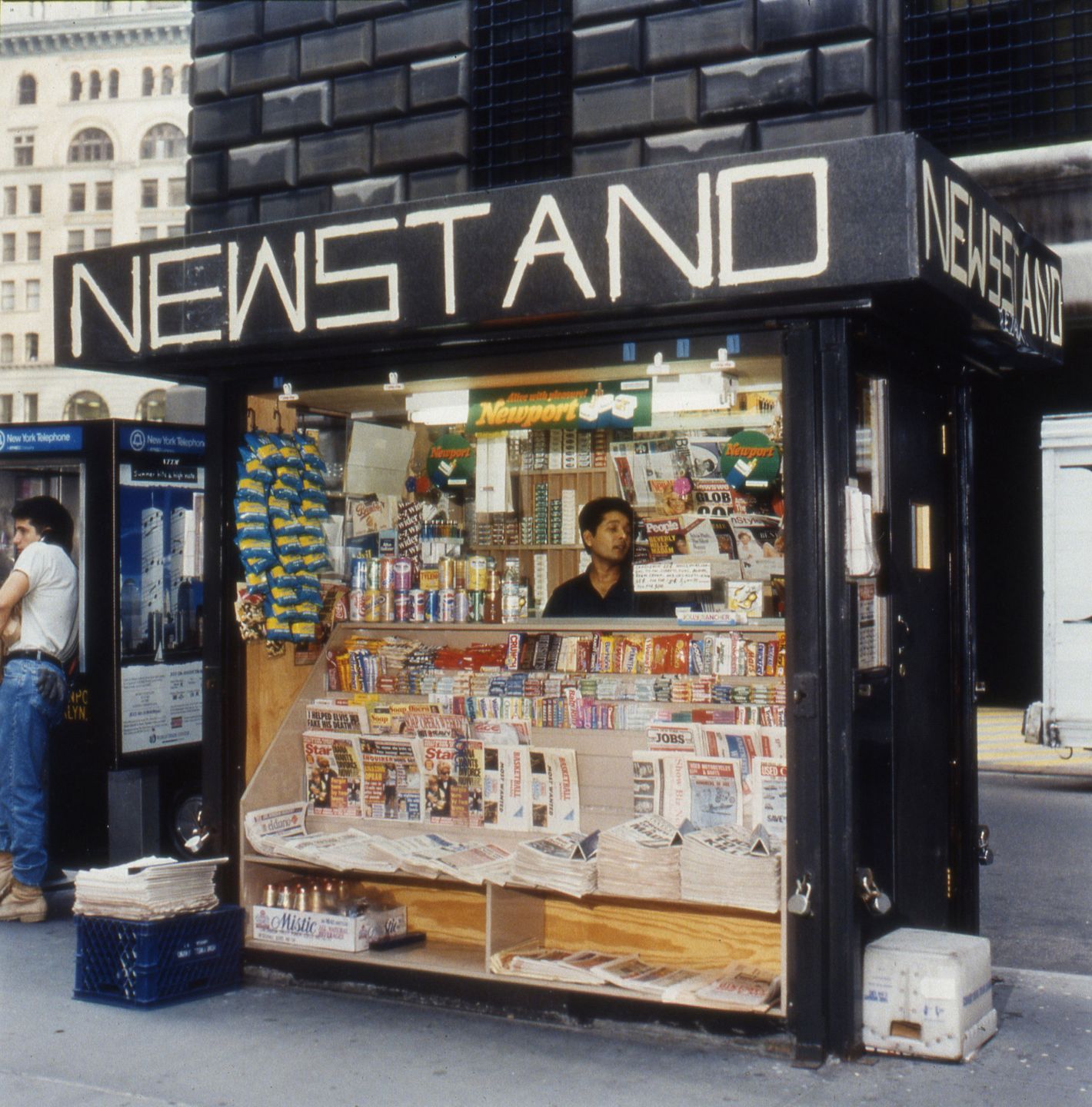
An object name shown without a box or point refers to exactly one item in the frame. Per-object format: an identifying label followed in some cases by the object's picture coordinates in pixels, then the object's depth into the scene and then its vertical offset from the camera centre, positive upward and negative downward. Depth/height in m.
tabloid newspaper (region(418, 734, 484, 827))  5.66 -0.88
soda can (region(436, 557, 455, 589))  6.25 +0.01
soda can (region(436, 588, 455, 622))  6.12 -0.15
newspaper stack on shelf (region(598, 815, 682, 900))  4.88 -1.07
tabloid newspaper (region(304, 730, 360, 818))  5.91 -0.89
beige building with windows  59.59 +19.92
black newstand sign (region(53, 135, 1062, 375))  4.31 +1.15
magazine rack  5.18 -1.37
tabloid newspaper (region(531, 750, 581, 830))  5.48 -0.90
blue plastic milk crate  5.18 -1.52
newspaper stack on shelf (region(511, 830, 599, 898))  4.97 -1.10
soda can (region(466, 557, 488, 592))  6.21 +0.00
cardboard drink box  5.45 -1.46
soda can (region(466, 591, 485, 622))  6.13 -0.15
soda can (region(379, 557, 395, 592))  6.21 +0.00
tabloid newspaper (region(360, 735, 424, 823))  5.79 -0.90
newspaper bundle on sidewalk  5.17 -1.23
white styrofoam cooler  4.52 -1.48
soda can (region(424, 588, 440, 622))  6.12 -0.15
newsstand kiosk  4.48 +0.63
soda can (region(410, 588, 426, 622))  6.13 -0.14
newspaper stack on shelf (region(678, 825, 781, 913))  4.71 -1.08
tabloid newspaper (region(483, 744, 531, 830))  5.55 -0.90
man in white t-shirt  6.70 -0.63
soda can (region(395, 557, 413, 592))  6.21 +0.00
